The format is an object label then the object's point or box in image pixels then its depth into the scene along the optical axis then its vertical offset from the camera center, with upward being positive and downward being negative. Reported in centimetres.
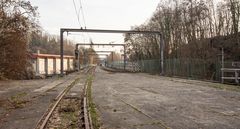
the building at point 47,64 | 6405 -40
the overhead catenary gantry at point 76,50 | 6301 +232
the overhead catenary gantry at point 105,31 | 4042 +403
